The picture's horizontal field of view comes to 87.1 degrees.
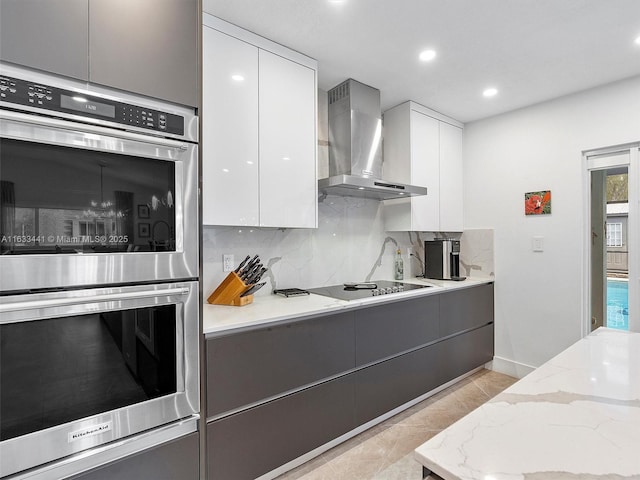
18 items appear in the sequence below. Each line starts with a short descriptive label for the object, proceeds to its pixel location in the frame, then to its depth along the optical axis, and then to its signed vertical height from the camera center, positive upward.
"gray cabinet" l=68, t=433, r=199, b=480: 1.24 -0.88
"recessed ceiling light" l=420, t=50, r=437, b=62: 2.19 +1.23
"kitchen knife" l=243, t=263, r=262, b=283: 2.08 -0.20
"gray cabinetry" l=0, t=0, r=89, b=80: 1.05 +0.68
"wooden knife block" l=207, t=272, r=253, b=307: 1.98 -0.31
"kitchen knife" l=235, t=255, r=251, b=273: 2.15 -0.14
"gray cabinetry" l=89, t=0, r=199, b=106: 1.22 +0.76
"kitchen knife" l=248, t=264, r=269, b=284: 2.09 -0.22
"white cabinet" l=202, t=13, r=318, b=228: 1.84 +0.66
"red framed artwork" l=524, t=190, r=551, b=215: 2.96 +0.33
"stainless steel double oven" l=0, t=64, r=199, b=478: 1.08 -0.11
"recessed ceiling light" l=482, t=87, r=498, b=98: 2.73 +1.23
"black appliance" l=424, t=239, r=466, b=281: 3.22 -0.19
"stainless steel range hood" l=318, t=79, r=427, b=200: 2.54 +0.80
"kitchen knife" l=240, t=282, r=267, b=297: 2.05 -0.30
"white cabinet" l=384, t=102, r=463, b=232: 3.01 +0.71
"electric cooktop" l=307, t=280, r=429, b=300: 2.36 -0.38
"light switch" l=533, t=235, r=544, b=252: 3.01 -0.03
